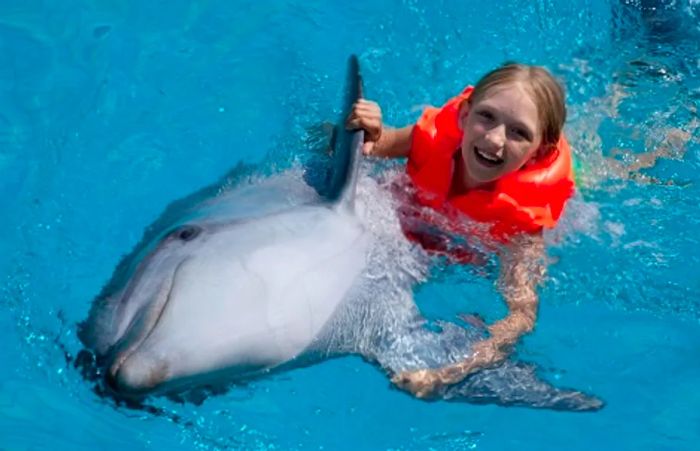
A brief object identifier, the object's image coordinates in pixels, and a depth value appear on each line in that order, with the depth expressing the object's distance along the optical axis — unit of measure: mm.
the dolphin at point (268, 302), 4211
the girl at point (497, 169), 5211
